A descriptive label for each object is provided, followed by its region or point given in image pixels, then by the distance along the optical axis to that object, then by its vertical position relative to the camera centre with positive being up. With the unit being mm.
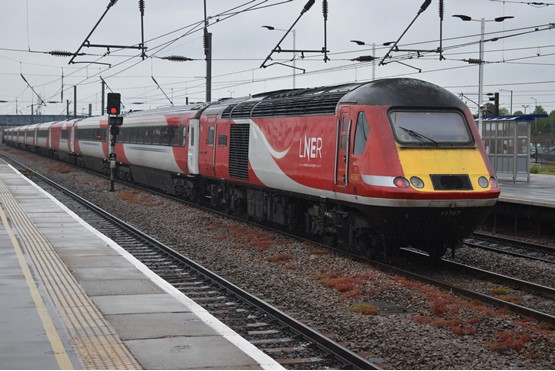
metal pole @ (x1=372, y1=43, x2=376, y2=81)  36375 +3531
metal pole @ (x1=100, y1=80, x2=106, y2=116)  67738 +3715
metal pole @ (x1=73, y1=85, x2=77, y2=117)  75000 +3407
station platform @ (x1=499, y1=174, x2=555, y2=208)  20984 -1694
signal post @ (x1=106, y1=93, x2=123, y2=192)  33344 +751
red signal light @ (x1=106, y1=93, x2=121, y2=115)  33334 +1287
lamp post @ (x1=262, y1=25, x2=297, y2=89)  38559 +5468
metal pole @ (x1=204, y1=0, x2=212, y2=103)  32188 +3286
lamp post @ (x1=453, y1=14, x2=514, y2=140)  33719 +4208
